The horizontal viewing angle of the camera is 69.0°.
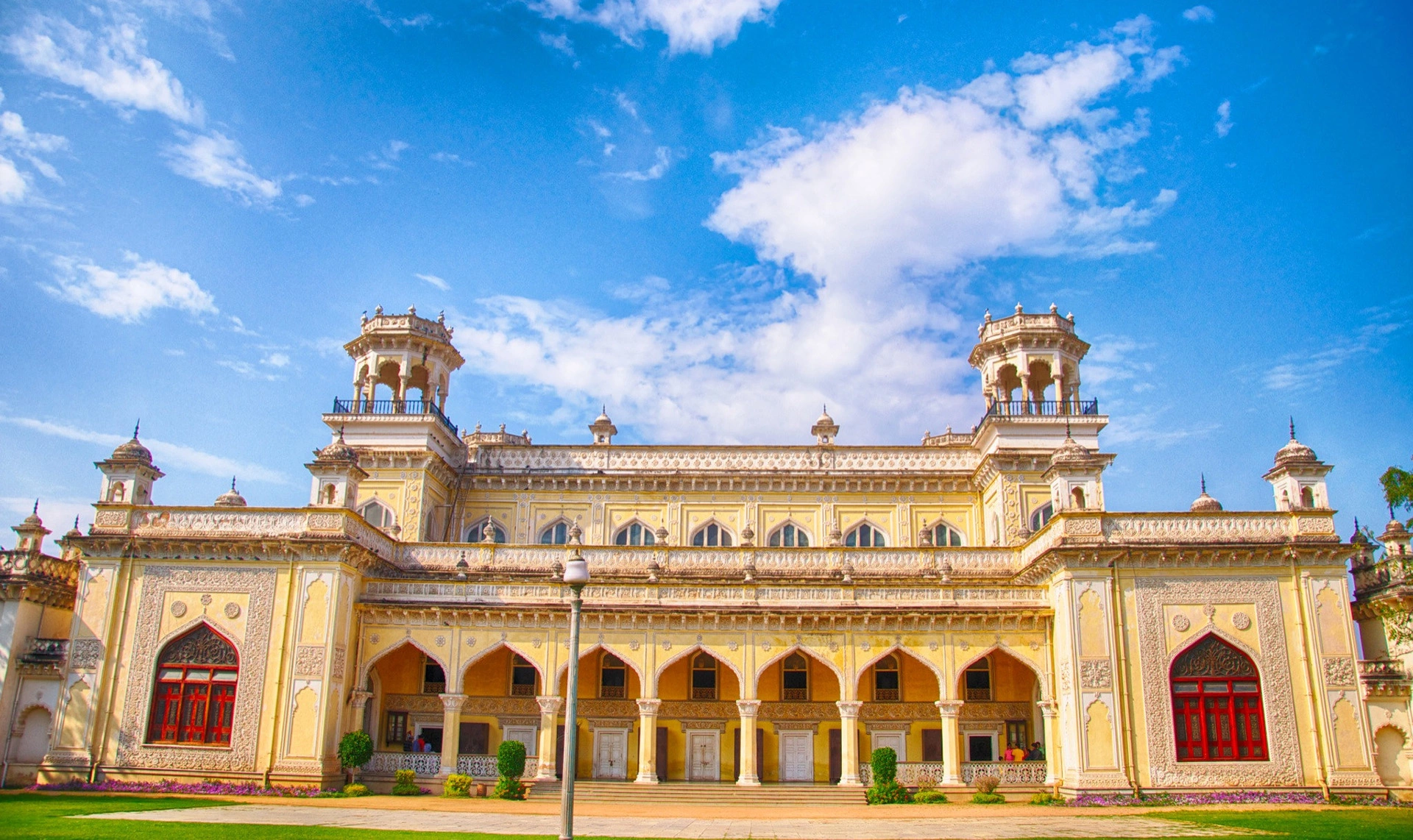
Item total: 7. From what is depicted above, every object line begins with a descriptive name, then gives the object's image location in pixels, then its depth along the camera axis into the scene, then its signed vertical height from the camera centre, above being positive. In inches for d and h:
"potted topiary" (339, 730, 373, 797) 1129.4 -56.0
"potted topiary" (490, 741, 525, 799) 1115.9 -73.2
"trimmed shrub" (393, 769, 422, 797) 1133.1 -91.3
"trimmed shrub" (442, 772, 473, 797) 1125.1 -91.1
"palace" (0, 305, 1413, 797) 1104.8 +60.2
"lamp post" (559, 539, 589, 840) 565.3 -2.4
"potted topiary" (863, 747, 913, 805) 1098.7 -81.2
